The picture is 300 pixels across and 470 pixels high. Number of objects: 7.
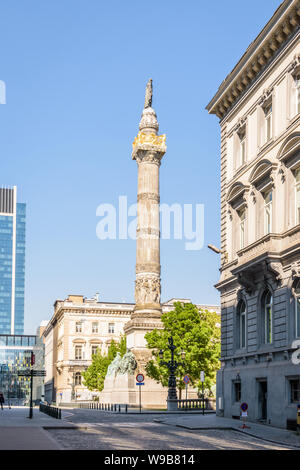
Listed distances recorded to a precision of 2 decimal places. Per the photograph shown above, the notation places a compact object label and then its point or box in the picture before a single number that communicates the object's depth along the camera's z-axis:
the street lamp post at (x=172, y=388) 56.09
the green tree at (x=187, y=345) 67.38
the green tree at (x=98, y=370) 102.09
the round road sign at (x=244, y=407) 31.62
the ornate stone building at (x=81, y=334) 128.50
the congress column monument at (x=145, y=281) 78.38
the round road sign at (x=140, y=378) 53.88
